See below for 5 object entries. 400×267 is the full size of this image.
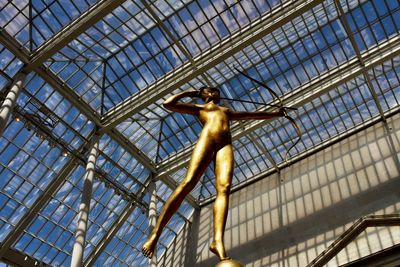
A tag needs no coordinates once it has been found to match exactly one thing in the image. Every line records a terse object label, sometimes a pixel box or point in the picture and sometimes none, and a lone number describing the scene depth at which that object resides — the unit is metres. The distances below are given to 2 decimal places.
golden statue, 5.21
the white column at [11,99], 21.55
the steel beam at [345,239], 25.78
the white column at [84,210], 22.59
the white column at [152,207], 27.34
